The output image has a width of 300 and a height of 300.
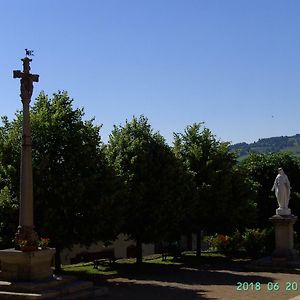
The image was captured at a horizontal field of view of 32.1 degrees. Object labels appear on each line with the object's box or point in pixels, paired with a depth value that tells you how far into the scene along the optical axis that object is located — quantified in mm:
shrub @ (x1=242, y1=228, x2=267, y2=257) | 32125
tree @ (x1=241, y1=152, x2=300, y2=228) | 39688
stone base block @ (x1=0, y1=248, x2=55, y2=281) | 15984
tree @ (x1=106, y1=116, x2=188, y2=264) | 26609
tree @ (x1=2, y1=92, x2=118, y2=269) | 21578
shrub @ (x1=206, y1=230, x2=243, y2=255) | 33469
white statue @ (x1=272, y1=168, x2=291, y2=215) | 27719
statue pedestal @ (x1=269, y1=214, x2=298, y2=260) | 27234
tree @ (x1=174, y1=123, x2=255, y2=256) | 31531
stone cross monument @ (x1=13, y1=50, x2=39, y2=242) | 16562
